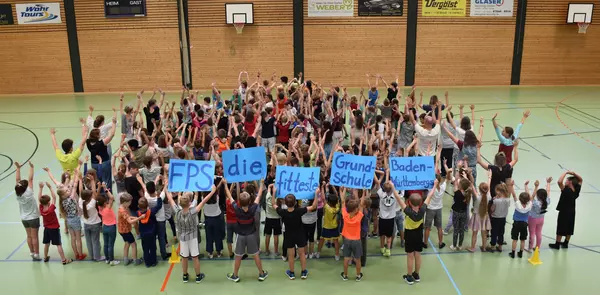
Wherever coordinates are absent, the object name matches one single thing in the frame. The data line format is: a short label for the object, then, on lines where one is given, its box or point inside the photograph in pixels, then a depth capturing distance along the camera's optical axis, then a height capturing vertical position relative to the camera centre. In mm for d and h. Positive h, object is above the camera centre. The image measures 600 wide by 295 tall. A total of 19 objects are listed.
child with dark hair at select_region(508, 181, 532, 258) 8180 -2885
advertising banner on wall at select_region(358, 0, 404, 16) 25406 +2400
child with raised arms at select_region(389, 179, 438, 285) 7492 -2788
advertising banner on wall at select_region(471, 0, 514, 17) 25656 +2370
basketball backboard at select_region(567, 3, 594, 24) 25453 +2046
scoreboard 25000 +2445
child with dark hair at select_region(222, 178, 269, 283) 7555 -2789
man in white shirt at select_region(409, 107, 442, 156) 10836 -1838
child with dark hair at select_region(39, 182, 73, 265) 8141 -2882
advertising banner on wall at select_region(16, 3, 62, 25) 24797 +2205
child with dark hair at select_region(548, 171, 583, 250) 8547 -2757
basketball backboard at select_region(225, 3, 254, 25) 25128 +2192
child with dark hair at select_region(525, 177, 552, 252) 8297 -2817
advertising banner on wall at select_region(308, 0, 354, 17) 25328 +2384
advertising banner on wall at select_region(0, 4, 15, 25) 24797 +2125
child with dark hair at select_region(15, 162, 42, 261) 8242 -2651
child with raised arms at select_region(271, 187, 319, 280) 7582 -2781
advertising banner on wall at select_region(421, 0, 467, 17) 25547 +2341
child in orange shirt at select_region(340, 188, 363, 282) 7531 -2756
